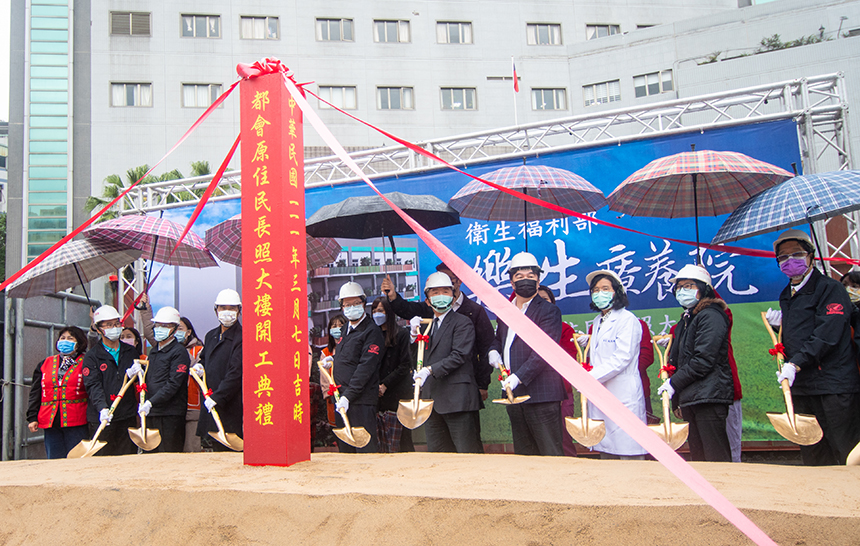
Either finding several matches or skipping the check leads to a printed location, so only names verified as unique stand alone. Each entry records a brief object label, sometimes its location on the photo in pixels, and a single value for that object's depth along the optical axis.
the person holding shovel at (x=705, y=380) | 3.83
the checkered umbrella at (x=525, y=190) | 4.73
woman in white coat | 4.09
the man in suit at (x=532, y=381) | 4.16
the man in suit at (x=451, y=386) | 4.34
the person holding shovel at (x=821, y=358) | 3.76
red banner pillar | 3.27
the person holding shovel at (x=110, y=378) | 5.17
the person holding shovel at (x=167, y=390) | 5.05
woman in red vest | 5.26
